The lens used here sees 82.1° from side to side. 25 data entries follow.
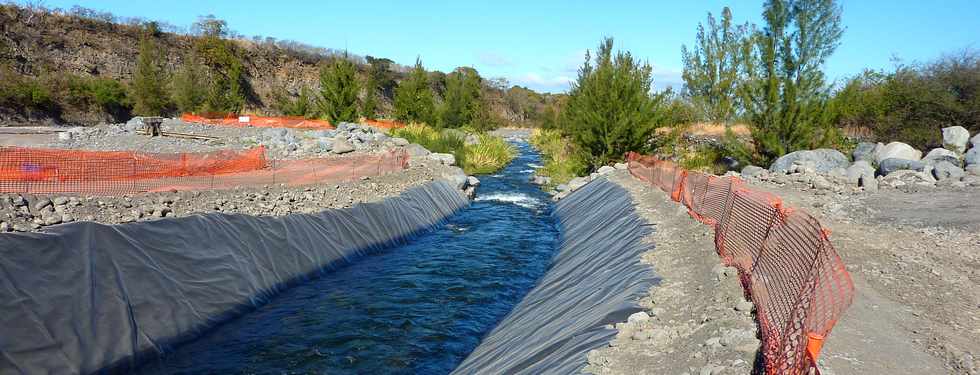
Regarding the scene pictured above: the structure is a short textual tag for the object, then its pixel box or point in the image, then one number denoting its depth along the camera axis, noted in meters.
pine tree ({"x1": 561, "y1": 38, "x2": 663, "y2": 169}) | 23.25
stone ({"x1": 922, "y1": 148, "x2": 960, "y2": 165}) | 18.17
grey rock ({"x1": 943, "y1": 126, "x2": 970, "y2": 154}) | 19.86
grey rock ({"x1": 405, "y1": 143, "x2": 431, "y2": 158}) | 26.47
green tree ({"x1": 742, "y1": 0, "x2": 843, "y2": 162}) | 20.98
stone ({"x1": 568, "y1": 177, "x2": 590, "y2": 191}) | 22.23
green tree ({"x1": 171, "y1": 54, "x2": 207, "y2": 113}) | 39.94
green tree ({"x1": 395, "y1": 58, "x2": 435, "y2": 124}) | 45.09
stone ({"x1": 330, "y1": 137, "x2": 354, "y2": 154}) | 23.39
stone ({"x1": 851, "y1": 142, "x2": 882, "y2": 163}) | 21.17
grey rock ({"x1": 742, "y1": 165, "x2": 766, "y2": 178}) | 19.65
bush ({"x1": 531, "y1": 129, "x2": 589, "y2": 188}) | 25.80
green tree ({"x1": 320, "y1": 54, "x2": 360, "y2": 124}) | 36.03
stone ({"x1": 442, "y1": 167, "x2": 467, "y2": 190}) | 21.03
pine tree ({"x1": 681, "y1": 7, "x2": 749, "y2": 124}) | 34.22
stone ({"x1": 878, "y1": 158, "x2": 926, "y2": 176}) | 17.89
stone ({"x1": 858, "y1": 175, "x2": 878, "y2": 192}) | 15.81
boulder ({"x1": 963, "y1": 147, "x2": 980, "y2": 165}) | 17.61
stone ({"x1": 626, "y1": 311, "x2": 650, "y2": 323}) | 6.06
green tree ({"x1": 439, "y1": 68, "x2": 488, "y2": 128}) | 49.16
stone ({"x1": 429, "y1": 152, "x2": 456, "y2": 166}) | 25.61
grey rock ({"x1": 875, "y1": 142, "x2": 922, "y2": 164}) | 19.77
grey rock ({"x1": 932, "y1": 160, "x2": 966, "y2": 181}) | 16.28
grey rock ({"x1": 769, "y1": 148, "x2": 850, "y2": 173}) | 19.69
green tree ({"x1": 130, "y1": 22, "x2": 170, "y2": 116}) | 37.94
